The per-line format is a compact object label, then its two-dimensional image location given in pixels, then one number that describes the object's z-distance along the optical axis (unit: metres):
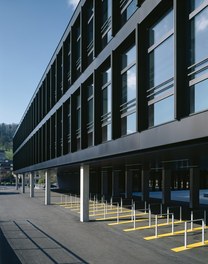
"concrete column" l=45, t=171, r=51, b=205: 45.44
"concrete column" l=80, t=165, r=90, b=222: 28.44
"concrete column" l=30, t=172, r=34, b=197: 61.52
